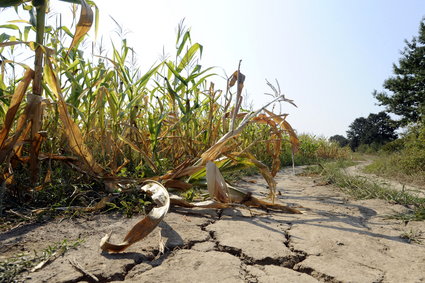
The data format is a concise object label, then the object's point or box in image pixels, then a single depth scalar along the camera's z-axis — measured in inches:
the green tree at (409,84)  712.4
